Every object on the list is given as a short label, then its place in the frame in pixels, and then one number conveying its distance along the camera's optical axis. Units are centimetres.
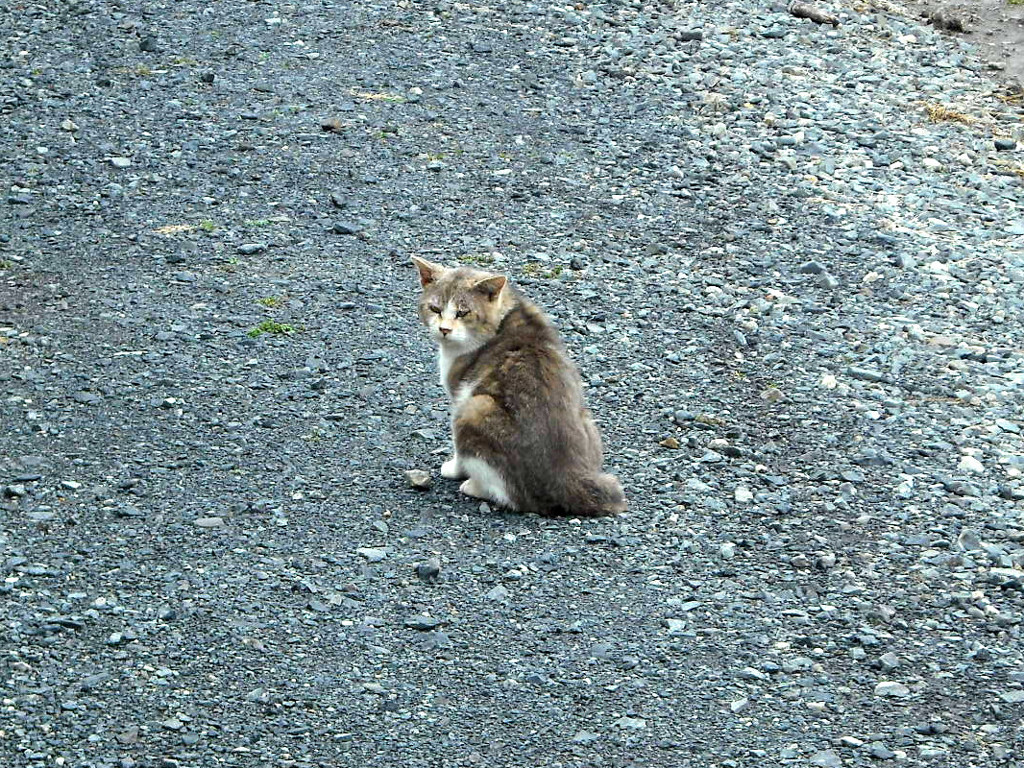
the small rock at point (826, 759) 1043
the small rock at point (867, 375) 1655
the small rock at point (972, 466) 1481
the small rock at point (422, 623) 1164
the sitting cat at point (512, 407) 1309
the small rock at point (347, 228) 1883
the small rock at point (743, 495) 1397
